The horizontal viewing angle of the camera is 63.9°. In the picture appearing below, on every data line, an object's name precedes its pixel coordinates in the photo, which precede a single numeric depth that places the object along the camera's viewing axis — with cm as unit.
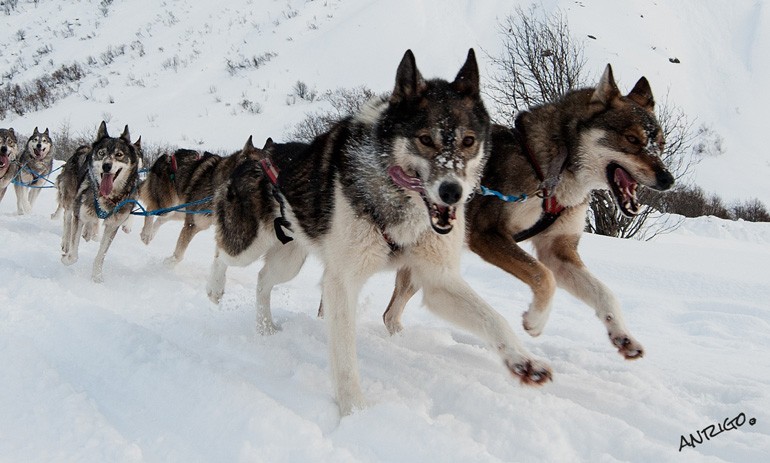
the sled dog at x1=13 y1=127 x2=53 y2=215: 880
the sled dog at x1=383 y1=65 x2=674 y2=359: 308
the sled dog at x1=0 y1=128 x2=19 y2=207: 880
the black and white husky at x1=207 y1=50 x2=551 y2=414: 244
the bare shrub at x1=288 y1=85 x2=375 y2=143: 1883
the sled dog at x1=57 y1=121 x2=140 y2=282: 590
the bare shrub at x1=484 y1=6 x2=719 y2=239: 946
